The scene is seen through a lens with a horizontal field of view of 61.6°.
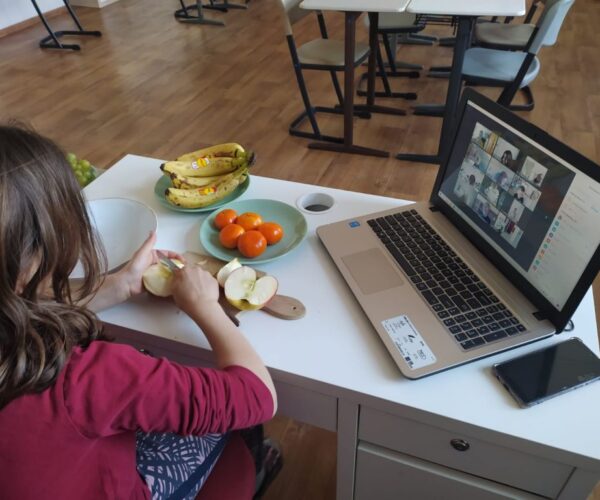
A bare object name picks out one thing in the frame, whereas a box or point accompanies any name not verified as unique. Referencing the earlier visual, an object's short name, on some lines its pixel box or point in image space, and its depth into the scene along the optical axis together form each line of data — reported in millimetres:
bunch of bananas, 1080
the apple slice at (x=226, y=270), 865
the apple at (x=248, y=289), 822
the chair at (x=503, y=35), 2791
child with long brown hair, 576
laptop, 701
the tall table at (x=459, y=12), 2098
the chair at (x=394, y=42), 2982
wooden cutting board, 821
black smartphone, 679
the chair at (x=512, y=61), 2221
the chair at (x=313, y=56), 2489
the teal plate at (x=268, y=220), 946
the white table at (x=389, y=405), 664
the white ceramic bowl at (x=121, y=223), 1009
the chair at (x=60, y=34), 4148
